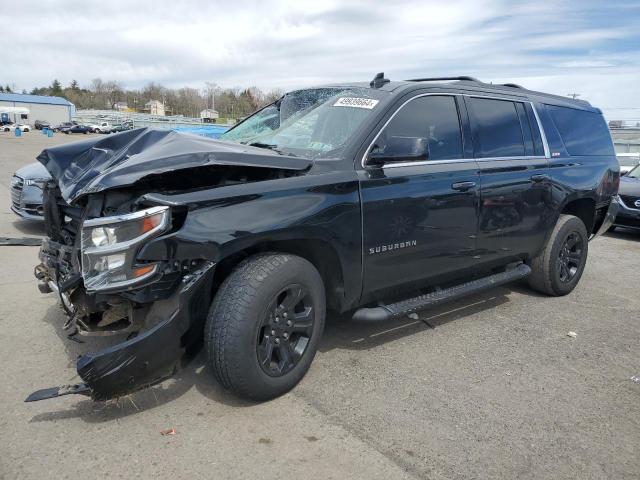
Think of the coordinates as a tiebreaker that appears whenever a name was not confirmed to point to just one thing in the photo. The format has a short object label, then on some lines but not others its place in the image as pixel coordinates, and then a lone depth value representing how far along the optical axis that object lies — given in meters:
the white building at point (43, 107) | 91.56
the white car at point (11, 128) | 59.03
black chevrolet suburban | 2.71
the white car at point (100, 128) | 66.00
